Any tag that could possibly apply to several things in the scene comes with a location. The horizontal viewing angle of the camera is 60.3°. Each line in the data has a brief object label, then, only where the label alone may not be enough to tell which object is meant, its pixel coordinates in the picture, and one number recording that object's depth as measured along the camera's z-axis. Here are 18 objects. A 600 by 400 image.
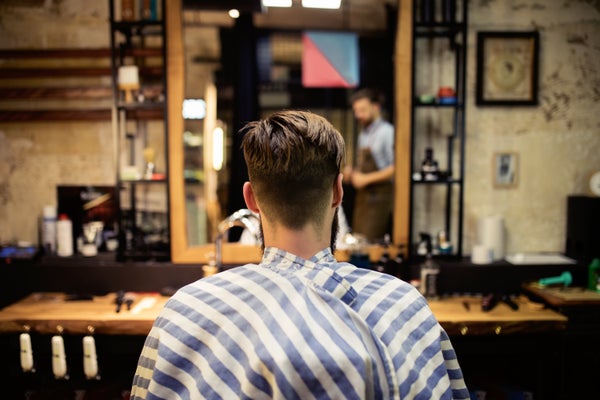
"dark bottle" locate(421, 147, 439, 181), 3.17
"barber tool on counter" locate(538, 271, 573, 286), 3.03
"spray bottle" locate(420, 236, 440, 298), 3.01
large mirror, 3.17
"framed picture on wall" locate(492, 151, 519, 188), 3.35
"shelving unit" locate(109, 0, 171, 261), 3.05
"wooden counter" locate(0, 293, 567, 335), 2.59
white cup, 3.19
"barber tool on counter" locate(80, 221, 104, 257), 3.17
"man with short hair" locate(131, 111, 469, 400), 0.95
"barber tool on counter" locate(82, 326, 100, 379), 2.56
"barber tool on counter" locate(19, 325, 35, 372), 2.54
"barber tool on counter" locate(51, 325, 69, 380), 2.56
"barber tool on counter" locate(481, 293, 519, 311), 2.81
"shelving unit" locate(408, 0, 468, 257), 3.13
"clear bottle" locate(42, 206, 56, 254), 3.22
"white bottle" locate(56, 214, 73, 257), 3.16
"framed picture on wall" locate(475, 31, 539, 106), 3.27
